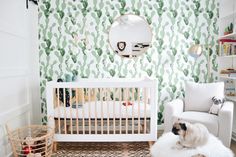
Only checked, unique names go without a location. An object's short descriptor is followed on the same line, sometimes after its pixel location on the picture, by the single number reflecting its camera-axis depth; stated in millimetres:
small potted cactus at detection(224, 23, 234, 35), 3262
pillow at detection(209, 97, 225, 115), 2844
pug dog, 2000
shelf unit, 3275
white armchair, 2578
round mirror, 3531
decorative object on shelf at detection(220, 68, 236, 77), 3147
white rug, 1965
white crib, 2602
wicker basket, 2307
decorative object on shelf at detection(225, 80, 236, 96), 3376
